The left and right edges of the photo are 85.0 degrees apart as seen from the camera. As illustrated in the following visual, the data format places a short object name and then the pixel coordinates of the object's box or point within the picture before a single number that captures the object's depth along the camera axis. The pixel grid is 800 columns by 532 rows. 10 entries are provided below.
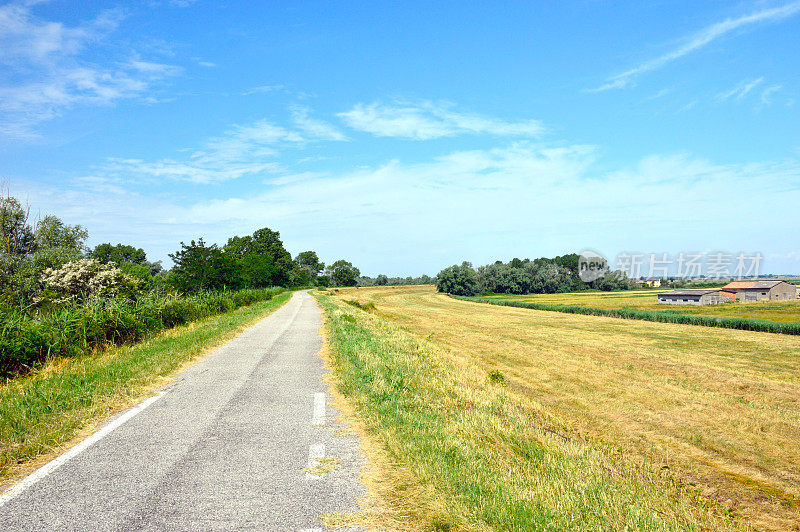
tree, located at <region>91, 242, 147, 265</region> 111.19
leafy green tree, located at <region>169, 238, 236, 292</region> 40.69
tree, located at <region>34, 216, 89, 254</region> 47.21
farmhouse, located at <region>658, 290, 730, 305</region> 73.94
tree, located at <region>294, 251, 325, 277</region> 167.50
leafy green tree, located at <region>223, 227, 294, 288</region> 115.82
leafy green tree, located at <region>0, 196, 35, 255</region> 40.22
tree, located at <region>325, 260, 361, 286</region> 164.88
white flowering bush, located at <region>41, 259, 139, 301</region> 31.48
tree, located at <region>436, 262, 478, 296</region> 116.50
